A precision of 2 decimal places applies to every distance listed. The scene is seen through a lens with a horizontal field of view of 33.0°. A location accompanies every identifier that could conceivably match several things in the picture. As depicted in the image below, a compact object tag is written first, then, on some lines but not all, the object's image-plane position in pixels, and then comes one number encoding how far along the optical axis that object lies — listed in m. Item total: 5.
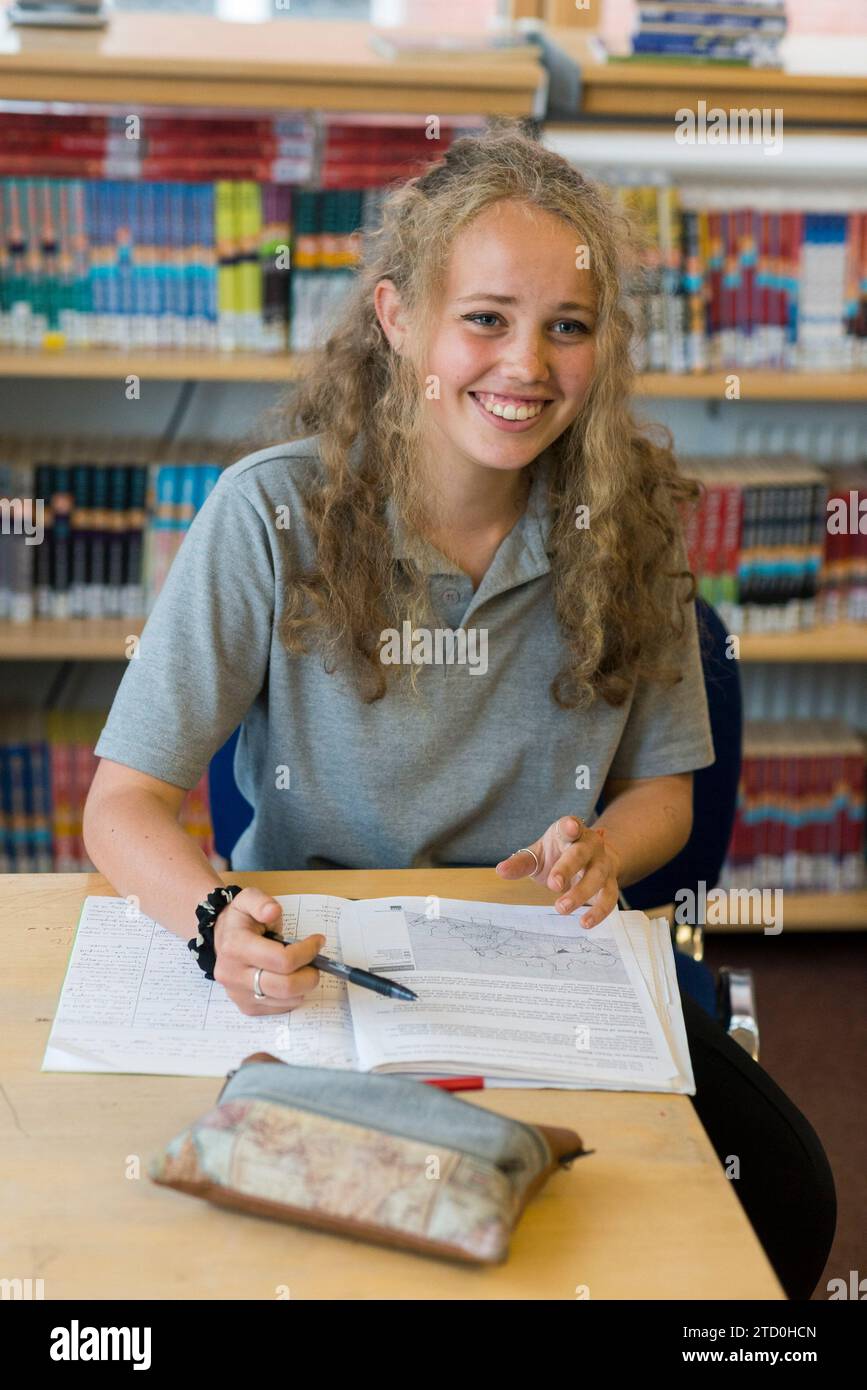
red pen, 0.96
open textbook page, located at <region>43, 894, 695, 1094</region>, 0.99
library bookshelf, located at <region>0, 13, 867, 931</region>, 2.18
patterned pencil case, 0.80
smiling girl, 1.35
